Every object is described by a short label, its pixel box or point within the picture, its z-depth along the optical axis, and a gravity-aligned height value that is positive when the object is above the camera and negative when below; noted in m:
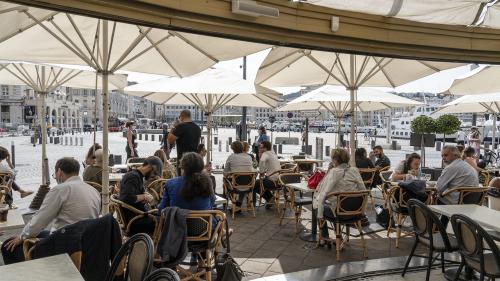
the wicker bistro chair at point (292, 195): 5.79 -1.02
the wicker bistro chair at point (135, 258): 2.18 -0.73
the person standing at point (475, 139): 12.81 -0.35
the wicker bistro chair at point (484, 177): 7.17 -0.88
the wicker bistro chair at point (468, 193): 4.89 -0.77
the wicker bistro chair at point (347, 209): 4.67 -0.93
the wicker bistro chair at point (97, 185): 5.20 -0.76
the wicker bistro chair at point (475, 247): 2.97 -0.88
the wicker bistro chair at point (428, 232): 3.69 -0.97
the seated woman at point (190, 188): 3.72 -0.57
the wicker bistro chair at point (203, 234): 3.60 -0.96
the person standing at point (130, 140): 11.07 -0.44
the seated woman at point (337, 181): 4.74 -0.62
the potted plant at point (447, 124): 11.46 +0.09
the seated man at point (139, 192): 3.88 -0.64
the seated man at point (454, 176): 4.97 -0.57
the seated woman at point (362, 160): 7.26 -0.58
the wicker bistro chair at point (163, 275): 1.80 -0.66
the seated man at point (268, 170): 7.10 -0.76
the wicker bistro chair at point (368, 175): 7.12 -0.83
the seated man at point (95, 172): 5.42 -0.63
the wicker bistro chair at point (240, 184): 6.72 -0.95
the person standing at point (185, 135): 6.34 -0.16
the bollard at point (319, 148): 15.63 -0.83
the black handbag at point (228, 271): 3.28 -1.15
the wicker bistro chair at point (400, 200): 5.19 -0.91
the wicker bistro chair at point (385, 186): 5.92 -0.85
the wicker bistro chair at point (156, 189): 4.97 -0.80
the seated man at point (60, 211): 3.06 -0.65
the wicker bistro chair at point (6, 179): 5.71 -0.79
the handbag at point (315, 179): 5.41 -0.69
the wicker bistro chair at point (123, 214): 3.82 -0.84
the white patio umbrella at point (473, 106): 9.23 +0.60
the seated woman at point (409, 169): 6.03 -0.61
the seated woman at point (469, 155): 6.96 -0.46
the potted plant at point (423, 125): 11.62 +0.06
